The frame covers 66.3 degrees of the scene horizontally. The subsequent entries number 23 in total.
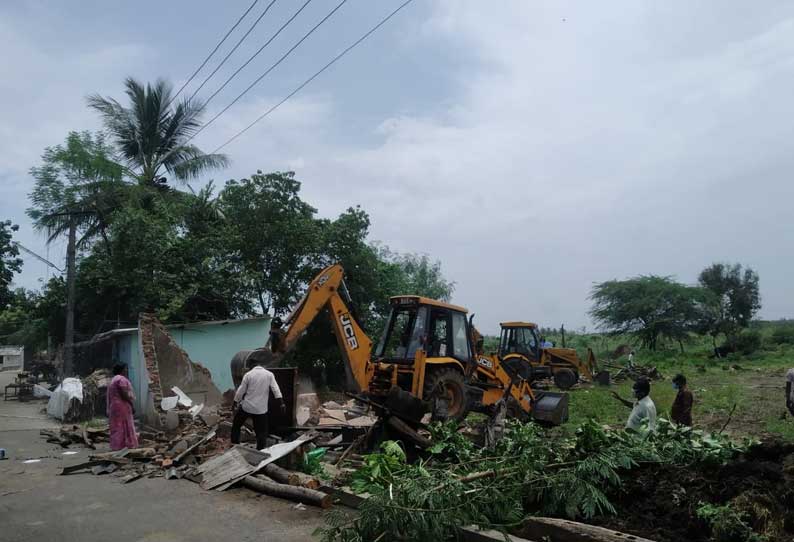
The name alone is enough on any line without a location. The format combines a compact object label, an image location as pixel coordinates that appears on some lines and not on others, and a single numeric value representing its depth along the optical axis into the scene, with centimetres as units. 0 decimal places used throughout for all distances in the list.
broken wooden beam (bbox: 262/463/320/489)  767
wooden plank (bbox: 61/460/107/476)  931
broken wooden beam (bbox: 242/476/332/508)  715
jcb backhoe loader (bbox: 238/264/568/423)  1166
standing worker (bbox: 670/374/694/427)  866
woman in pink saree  1052
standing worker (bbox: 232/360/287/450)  943
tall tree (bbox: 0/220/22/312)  2372
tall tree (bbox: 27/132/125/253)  2497
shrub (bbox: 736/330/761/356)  3566
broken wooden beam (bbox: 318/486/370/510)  697
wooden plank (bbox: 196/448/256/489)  828
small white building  6297
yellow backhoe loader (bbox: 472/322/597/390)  2248
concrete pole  1997
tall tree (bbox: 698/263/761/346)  4450
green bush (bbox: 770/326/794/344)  3909
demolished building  1490
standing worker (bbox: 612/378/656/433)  762
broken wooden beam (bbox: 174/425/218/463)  949
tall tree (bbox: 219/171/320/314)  2223
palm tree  2567
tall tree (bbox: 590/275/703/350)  3988
